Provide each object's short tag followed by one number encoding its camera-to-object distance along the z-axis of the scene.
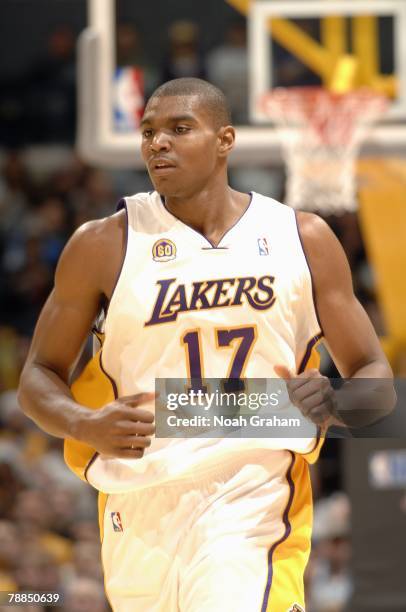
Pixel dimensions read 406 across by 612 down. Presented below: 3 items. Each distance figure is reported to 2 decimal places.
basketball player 6.77
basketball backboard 14.62
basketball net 14.11
